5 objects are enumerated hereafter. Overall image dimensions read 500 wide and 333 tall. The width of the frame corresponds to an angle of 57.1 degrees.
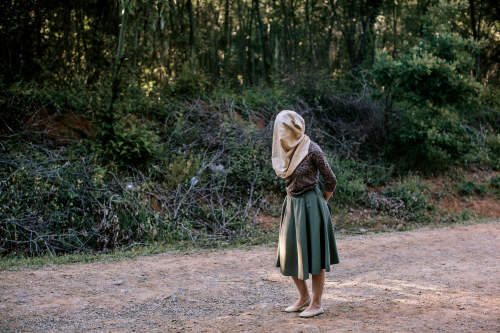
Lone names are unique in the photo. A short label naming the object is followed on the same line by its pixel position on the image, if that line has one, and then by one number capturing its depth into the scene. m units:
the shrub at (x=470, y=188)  10.27
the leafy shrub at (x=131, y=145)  8.13
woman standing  3.50
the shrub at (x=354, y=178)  8.99
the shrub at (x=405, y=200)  8.84
